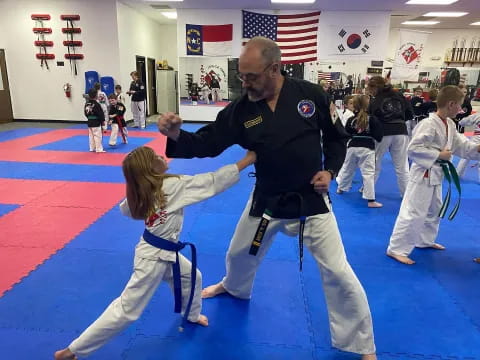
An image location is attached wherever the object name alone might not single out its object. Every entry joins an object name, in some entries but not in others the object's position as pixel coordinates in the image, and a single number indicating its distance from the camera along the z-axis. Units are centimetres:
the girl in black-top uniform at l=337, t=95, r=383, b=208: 457
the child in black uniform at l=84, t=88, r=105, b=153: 723
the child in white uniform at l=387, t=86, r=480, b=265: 294
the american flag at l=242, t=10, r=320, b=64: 1123
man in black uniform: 190
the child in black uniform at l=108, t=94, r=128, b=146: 802
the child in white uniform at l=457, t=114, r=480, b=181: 314
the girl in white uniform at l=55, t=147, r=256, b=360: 184
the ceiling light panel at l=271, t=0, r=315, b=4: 1012
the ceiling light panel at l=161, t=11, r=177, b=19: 1252
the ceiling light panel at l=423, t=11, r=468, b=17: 1173
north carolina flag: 1141
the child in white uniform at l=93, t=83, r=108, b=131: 902
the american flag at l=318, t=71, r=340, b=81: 1199
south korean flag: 1134
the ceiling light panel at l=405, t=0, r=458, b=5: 987
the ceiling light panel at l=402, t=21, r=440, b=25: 1385
